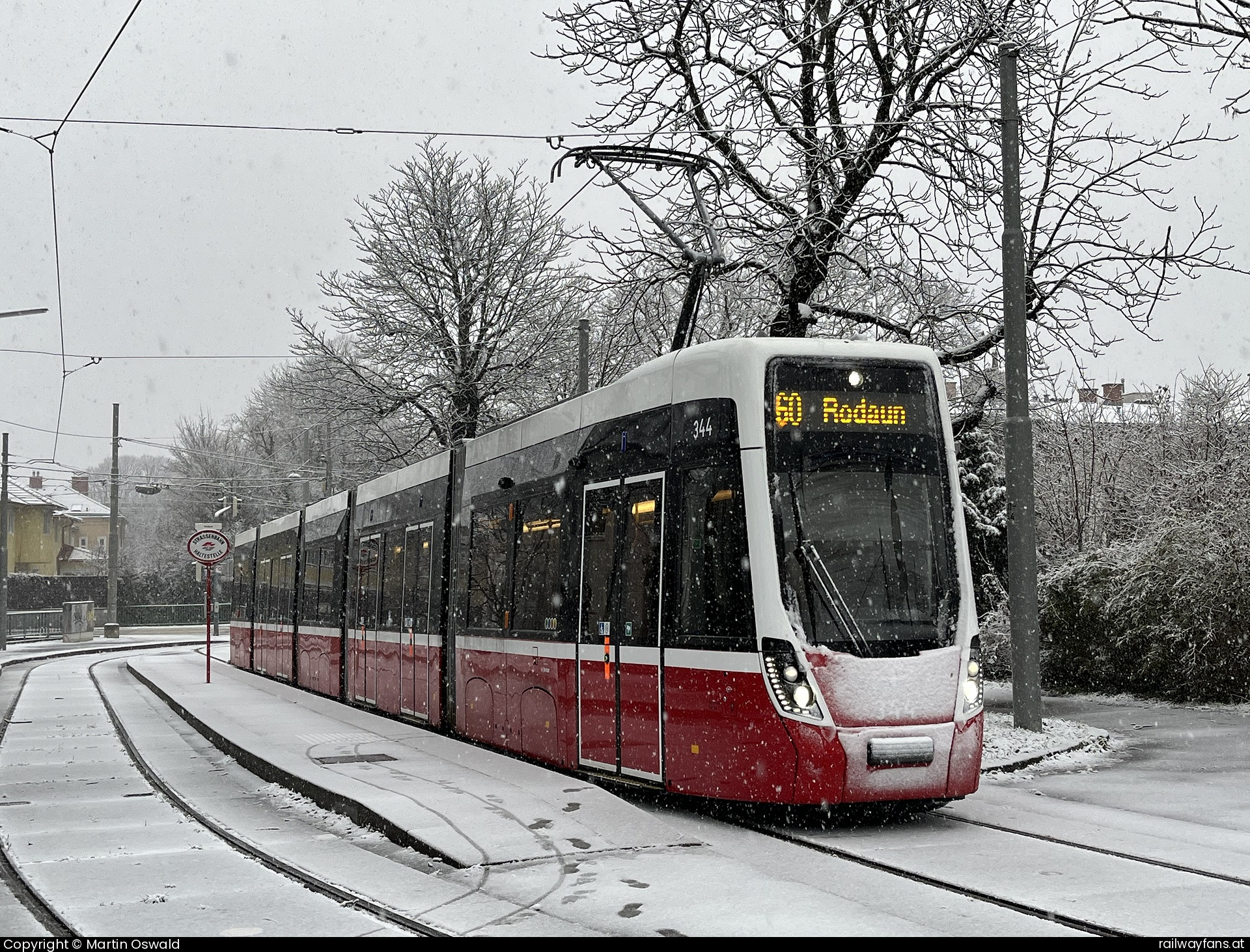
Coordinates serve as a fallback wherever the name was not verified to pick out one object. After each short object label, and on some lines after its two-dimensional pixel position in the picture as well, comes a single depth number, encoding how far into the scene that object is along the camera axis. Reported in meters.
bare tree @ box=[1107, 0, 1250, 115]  8.05
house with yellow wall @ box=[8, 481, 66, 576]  80.56
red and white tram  8.44
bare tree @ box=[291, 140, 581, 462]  29.41
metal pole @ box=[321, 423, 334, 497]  46.00
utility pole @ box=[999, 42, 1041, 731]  13.70
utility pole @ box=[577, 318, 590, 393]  24.88
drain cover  12.26
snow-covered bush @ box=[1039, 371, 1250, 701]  17.06
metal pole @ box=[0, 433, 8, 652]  44.38
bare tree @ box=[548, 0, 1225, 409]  14.55
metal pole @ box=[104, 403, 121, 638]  55.69
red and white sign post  24.42
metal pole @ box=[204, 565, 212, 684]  24.25
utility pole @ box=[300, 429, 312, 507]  59.92
